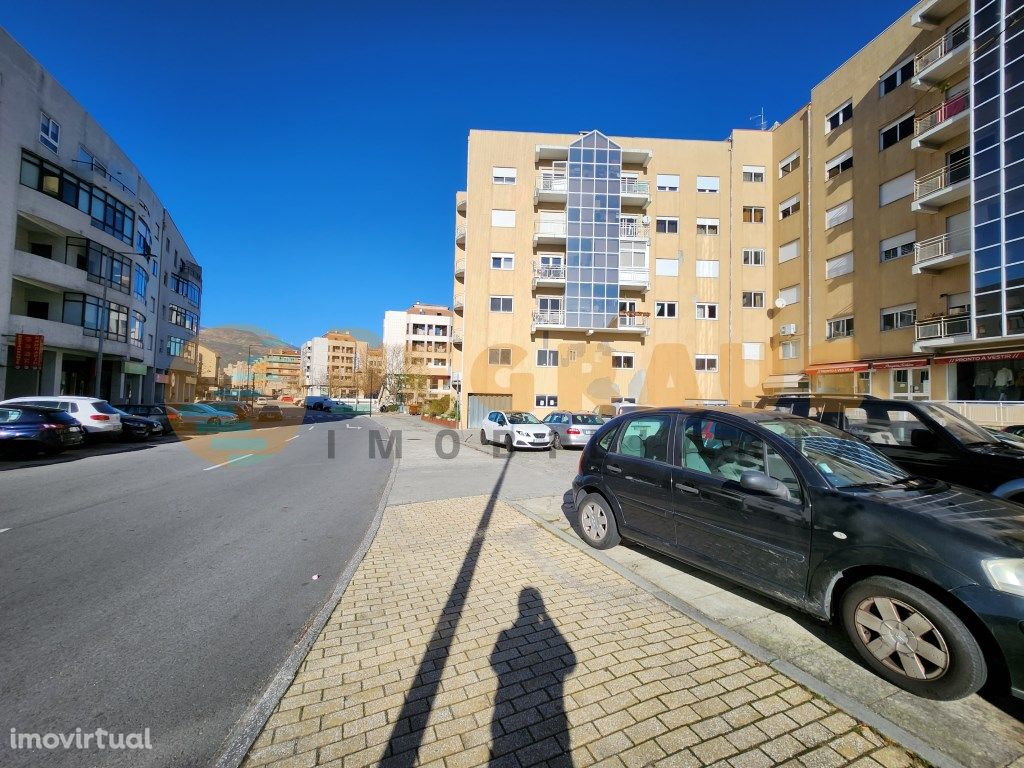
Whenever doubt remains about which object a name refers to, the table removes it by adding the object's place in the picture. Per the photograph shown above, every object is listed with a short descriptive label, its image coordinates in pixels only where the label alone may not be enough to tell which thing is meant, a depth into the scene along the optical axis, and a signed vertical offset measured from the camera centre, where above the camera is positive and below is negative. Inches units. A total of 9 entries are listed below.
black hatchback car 97.1 -34.3
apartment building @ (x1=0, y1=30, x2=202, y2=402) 813.9 +303.5
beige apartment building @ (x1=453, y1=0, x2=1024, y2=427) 1059.9 +358.7
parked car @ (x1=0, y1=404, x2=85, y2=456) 477.1 -49.2
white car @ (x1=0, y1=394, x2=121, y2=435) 600.4 -34.2
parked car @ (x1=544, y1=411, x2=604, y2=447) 668.7 -42.8
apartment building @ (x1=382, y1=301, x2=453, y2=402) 2888.8 +366.6
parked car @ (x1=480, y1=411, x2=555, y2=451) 640.4 -49.7
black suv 199.5 -17.4
